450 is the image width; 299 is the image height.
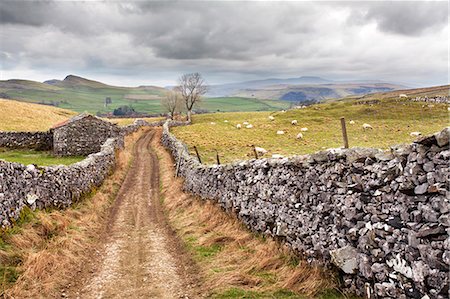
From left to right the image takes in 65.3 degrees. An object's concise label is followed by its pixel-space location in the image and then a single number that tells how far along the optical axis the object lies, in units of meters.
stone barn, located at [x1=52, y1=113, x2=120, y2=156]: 39.62
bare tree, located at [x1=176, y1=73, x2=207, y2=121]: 108.25
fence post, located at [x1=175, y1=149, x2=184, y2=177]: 28.69
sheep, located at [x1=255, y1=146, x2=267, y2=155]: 36.45
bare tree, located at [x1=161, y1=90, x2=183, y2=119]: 115.88
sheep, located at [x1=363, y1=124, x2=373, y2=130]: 49.92
